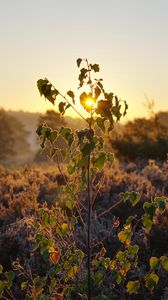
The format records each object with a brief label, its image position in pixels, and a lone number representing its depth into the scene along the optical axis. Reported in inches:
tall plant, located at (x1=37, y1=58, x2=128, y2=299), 146.2
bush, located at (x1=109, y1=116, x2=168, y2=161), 790.5
